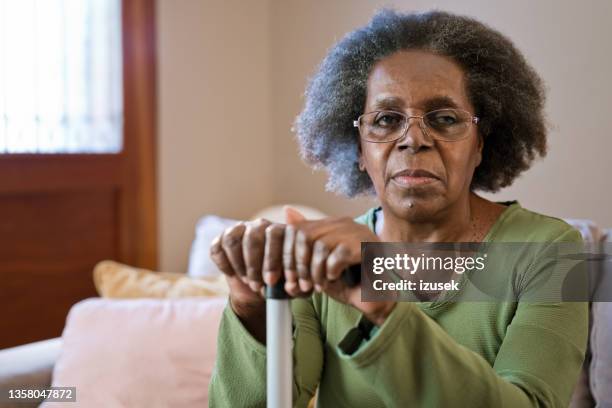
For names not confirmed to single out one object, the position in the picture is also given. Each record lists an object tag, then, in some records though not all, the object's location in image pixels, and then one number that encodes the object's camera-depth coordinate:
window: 1.85
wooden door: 1.93
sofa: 1.34
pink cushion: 1.42
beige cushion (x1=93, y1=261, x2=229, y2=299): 1.74
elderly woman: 0.72
